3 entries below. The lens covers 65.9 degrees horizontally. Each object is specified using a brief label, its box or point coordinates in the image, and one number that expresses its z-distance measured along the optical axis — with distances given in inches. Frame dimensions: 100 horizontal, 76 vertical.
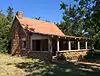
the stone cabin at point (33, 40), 391.1
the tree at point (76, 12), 333.1
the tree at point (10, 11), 957.5
